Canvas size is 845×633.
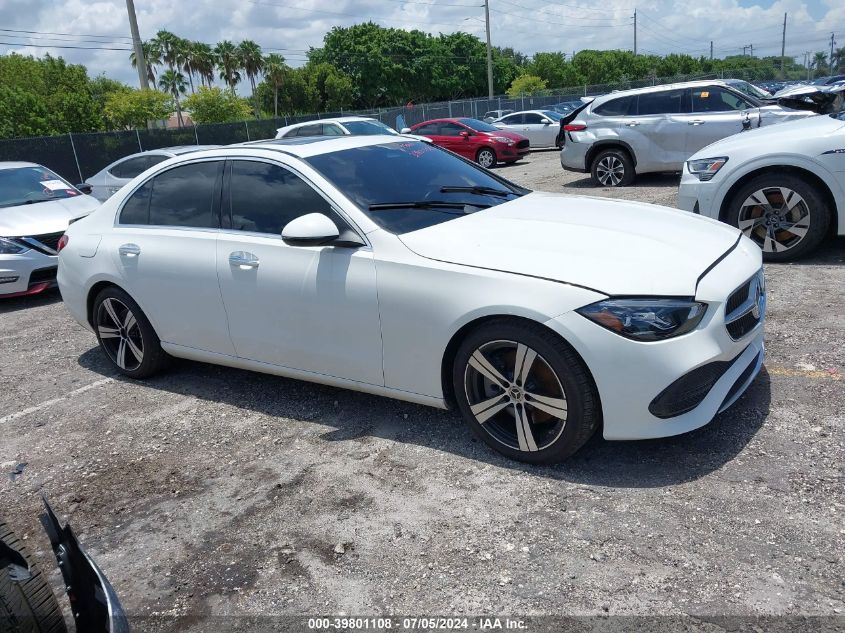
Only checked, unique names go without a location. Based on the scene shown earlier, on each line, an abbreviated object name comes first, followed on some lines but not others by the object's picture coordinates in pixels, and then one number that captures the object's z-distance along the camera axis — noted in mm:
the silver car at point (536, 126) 24328
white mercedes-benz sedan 3205
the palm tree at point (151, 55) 76562
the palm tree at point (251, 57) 69438
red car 20062
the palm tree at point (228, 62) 71000
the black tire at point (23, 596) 1672
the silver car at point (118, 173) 11969
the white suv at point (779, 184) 6105
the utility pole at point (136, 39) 36281
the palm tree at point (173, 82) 78188
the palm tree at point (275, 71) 66500
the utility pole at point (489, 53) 48622
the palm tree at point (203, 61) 75375
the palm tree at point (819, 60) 133825
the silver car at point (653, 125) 11477
